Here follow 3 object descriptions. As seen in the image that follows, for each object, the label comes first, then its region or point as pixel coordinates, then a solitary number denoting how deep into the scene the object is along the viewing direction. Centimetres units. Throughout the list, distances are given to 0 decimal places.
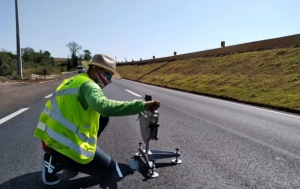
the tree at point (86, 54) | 12831
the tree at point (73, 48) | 12862
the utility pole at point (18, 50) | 3216
